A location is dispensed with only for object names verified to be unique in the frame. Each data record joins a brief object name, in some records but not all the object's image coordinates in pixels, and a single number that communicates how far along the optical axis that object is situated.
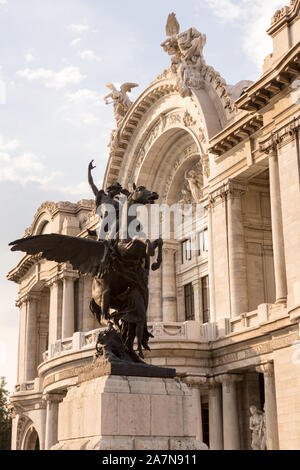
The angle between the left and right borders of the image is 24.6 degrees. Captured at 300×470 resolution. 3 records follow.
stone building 24.17
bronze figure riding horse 11.32
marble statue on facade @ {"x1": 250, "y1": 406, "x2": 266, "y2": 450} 25.31
